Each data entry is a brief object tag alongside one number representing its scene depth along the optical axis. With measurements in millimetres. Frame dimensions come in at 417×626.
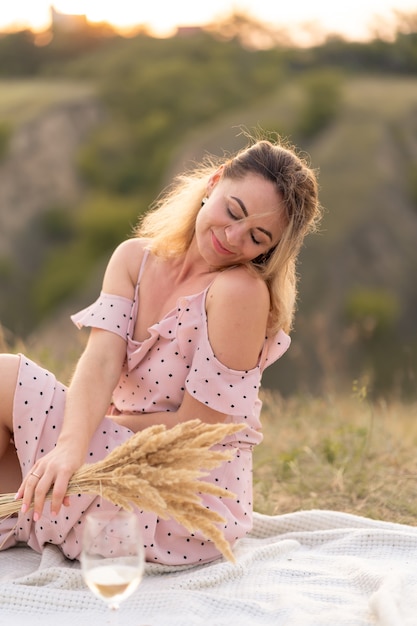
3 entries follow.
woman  2484
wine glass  1648
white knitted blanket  2193
